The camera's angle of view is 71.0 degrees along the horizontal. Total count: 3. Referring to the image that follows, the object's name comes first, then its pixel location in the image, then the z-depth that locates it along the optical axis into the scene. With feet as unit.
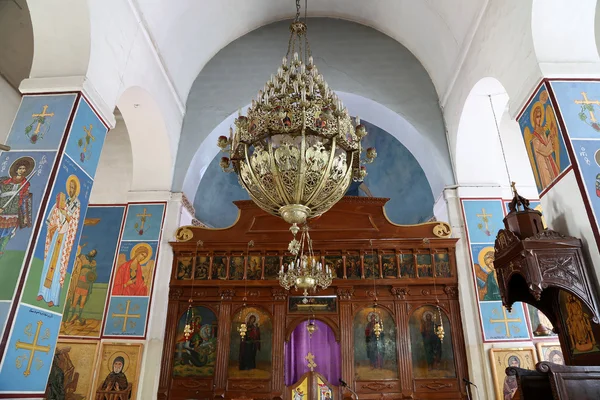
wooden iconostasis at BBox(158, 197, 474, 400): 22.91
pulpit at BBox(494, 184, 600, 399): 11.27
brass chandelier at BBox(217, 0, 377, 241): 12.80
